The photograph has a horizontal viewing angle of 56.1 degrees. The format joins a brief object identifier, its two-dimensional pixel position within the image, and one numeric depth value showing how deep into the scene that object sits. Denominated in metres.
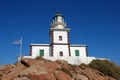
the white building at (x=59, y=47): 22.11
